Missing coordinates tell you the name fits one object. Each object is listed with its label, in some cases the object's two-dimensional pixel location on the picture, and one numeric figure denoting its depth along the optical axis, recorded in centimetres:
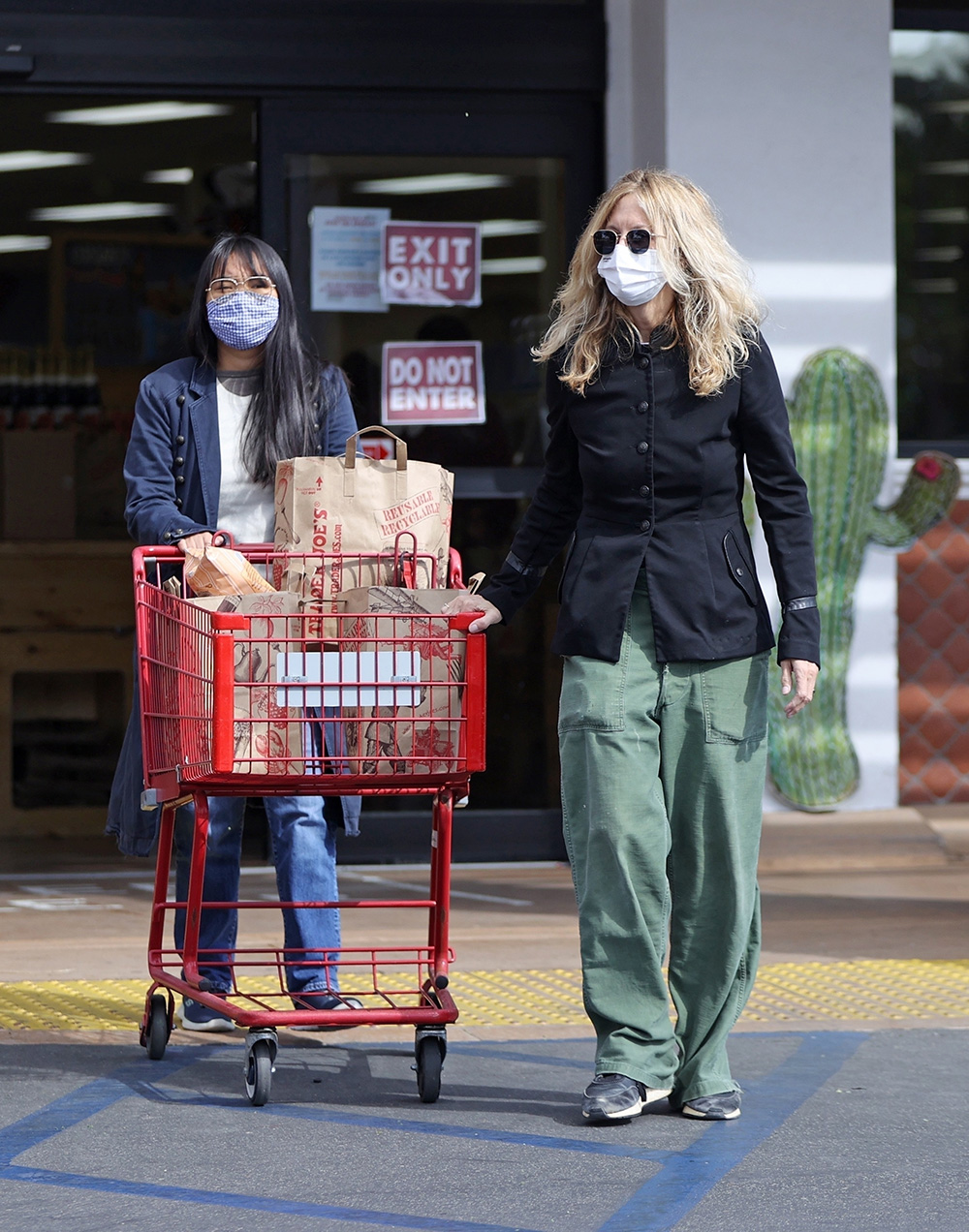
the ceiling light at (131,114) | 2052
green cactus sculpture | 1412
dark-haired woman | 887
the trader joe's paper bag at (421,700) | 749
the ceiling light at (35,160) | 2262
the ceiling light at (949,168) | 1536
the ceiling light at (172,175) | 2287
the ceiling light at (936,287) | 1538
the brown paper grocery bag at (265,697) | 737
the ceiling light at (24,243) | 2036
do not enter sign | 1397
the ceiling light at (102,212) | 2367
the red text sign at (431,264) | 1384
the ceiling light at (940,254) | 1543
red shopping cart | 738
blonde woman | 749
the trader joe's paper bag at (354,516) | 796
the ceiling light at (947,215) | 1540
